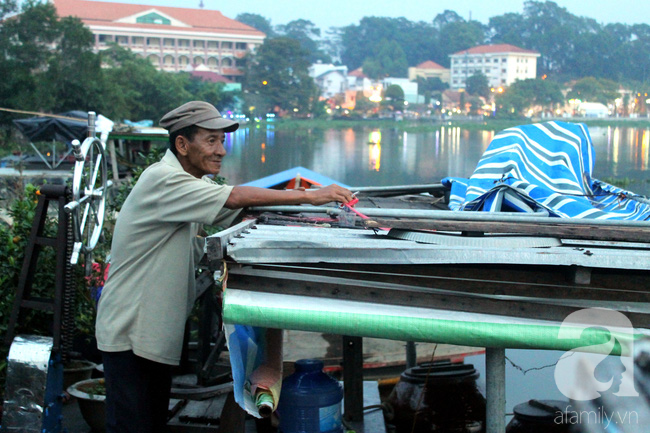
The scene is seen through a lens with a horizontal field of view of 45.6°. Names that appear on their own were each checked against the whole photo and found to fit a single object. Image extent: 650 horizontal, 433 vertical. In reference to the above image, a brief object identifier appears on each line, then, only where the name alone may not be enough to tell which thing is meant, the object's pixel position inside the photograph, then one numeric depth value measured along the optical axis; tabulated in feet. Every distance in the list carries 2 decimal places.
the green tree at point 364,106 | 317.83
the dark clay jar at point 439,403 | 13.02
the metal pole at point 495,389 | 8.18
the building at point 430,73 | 391.04
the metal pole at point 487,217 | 8.49
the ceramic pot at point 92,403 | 12.56
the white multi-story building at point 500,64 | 363.76
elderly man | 8.14
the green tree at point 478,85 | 331.57
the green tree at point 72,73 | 98.78
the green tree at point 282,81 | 276.62
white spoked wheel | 15.55
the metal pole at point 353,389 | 12.31
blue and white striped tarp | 11.24
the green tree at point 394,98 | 325.62
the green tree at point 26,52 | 98.27
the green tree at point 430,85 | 366.43
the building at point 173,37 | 314.55
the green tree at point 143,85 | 130.41
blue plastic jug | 10.84
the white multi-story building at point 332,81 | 352.49
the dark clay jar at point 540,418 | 11.88
